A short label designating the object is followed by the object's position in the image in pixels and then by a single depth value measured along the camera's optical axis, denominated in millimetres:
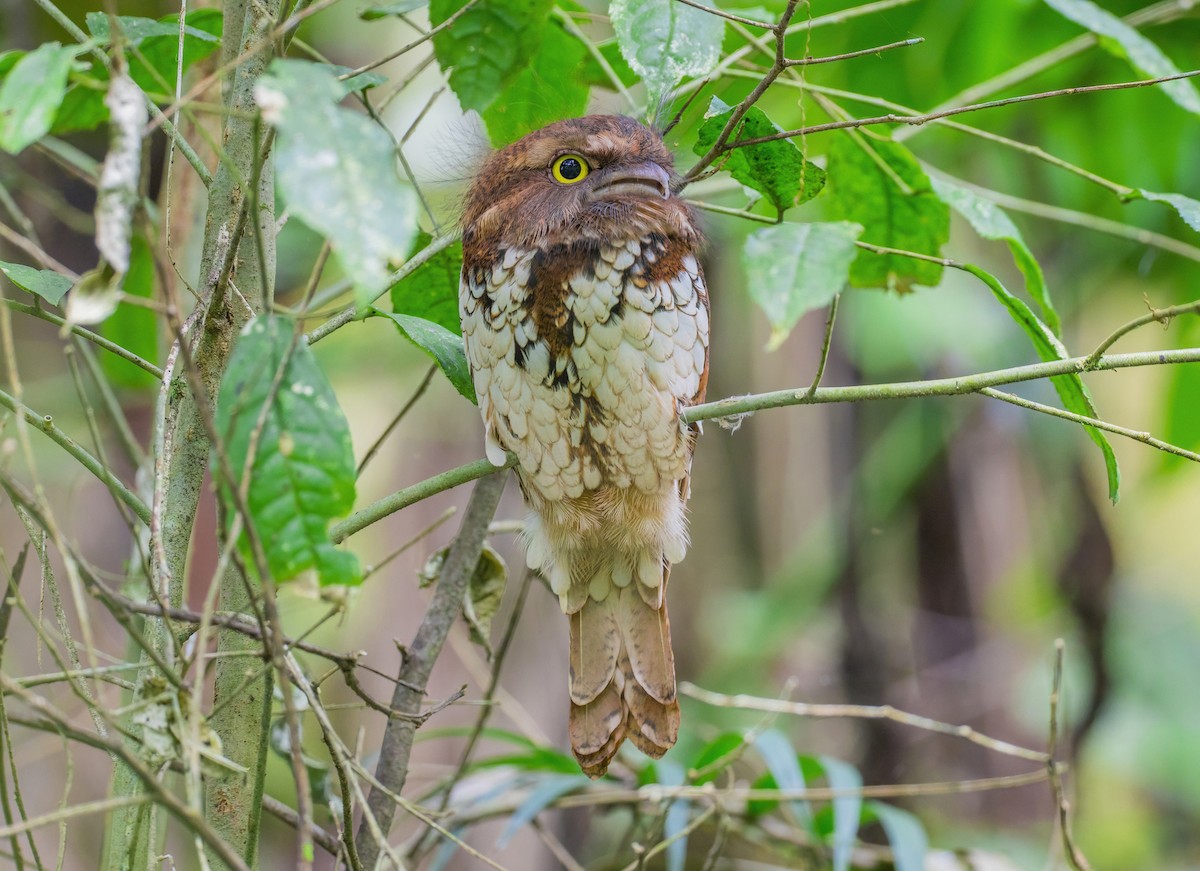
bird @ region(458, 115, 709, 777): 6549
